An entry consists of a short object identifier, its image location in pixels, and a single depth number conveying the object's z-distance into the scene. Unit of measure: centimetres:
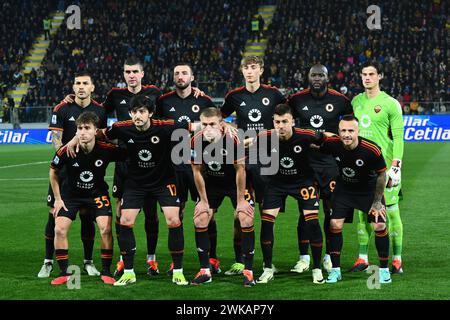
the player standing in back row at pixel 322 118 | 909
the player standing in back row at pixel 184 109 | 903
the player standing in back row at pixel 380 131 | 884
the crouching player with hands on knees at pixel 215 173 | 818
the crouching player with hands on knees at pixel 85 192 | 847
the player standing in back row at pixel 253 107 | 894
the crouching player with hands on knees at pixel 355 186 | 823
